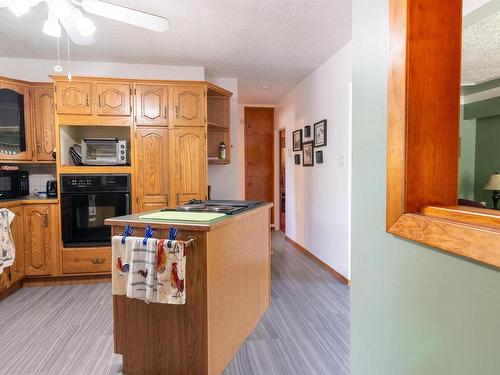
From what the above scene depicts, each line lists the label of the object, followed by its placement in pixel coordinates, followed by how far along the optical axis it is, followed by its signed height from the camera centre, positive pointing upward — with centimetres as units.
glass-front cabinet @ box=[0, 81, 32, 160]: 342 +56
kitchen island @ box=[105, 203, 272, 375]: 163 -75
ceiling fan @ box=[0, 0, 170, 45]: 184 +95
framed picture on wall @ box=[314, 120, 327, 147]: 391 +48
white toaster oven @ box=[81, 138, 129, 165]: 355 +25
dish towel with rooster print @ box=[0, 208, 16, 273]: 280 -57
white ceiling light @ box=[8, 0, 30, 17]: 177 +92
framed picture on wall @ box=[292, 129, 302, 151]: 488 +50
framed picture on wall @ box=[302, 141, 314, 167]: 439 +26
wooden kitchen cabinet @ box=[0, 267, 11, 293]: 298 -96
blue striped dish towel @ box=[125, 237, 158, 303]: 156 -47
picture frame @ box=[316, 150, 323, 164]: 405 +19
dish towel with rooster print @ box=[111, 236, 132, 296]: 163 -45
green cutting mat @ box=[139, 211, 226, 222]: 173 -24
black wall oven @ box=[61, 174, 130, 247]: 345 -33
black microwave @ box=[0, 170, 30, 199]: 333 -9
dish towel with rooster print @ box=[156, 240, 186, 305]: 154 -46
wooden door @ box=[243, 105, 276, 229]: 649 +53
